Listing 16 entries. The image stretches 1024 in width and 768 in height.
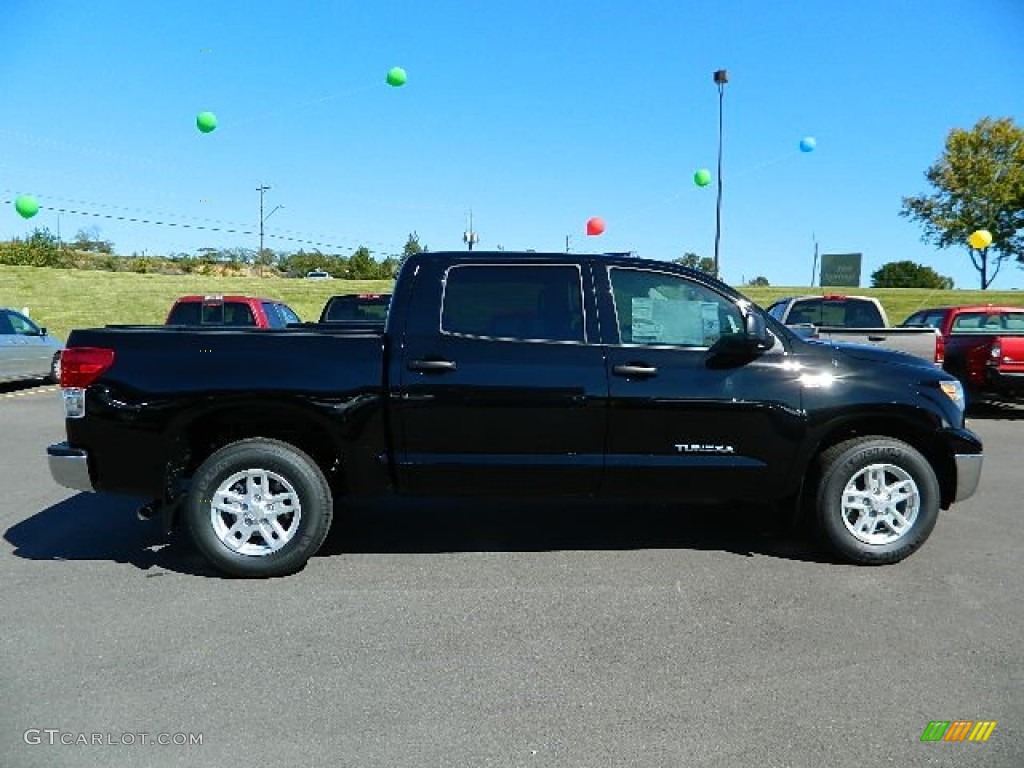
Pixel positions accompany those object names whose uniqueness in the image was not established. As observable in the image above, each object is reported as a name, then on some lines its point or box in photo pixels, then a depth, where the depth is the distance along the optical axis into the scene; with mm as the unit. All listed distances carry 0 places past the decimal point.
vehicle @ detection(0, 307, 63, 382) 13281
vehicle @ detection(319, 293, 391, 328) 11622
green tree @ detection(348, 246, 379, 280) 70250
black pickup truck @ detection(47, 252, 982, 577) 4238
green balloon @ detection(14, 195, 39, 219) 24750
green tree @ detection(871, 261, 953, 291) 104750
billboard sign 60812
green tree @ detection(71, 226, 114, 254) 99750
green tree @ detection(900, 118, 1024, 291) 42562
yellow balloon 29344
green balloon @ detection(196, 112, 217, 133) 20172
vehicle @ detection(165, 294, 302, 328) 11000
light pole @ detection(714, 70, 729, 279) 26391
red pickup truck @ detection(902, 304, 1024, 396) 10438
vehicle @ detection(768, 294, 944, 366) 11102
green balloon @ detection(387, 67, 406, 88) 18062
